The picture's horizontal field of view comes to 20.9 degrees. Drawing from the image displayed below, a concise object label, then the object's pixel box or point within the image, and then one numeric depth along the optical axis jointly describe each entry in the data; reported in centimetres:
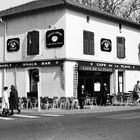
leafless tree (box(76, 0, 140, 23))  4823
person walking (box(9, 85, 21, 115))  2099
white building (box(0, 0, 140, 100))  2634
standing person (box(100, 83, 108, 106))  2634
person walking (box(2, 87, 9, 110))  2036
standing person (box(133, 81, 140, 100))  2689
